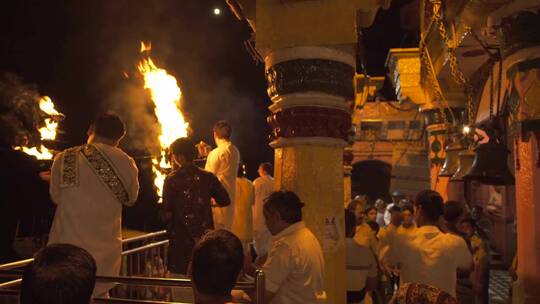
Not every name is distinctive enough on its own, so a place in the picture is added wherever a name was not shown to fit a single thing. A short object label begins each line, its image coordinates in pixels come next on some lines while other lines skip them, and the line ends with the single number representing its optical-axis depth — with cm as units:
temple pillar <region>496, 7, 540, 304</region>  368
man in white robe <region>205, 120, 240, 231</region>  555
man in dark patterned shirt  437
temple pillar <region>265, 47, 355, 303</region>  367
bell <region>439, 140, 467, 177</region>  707
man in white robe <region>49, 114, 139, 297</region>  357
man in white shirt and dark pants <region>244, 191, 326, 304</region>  306
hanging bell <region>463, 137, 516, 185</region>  461
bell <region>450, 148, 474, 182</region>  586
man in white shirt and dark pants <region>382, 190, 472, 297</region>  393
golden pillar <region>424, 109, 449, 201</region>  926
